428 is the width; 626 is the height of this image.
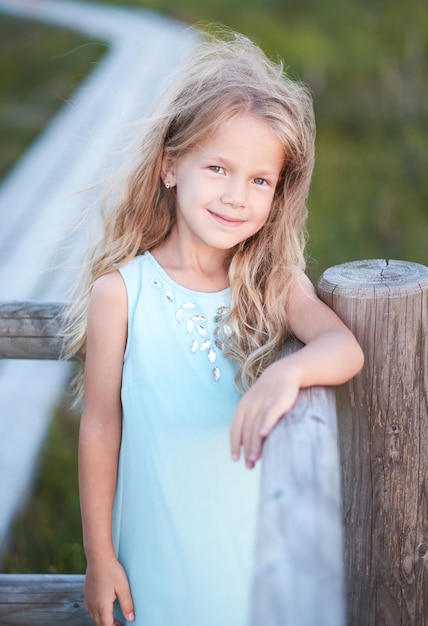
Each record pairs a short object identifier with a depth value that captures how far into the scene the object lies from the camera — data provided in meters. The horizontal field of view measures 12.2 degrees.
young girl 2.39
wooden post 2.37
